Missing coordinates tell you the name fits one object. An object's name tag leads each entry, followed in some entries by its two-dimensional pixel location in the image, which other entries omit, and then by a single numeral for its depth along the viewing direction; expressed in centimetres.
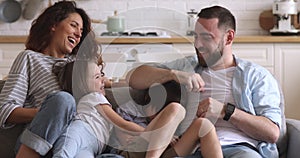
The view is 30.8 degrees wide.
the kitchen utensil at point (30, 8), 464
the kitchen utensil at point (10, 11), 466
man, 219
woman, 203
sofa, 224
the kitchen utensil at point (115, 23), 426
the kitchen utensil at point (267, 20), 461
